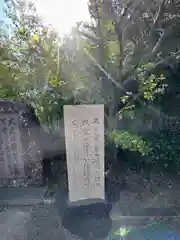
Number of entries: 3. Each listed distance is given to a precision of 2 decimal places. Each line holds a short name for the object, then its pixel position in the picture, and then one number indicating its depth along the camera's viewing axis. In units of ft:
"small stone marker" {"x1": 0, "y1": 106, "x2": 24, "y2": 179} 7.91
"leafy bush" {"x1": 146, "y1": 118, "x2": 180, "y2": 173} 8.29
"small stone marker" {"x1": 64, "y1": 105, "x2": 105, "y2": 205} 6.05
